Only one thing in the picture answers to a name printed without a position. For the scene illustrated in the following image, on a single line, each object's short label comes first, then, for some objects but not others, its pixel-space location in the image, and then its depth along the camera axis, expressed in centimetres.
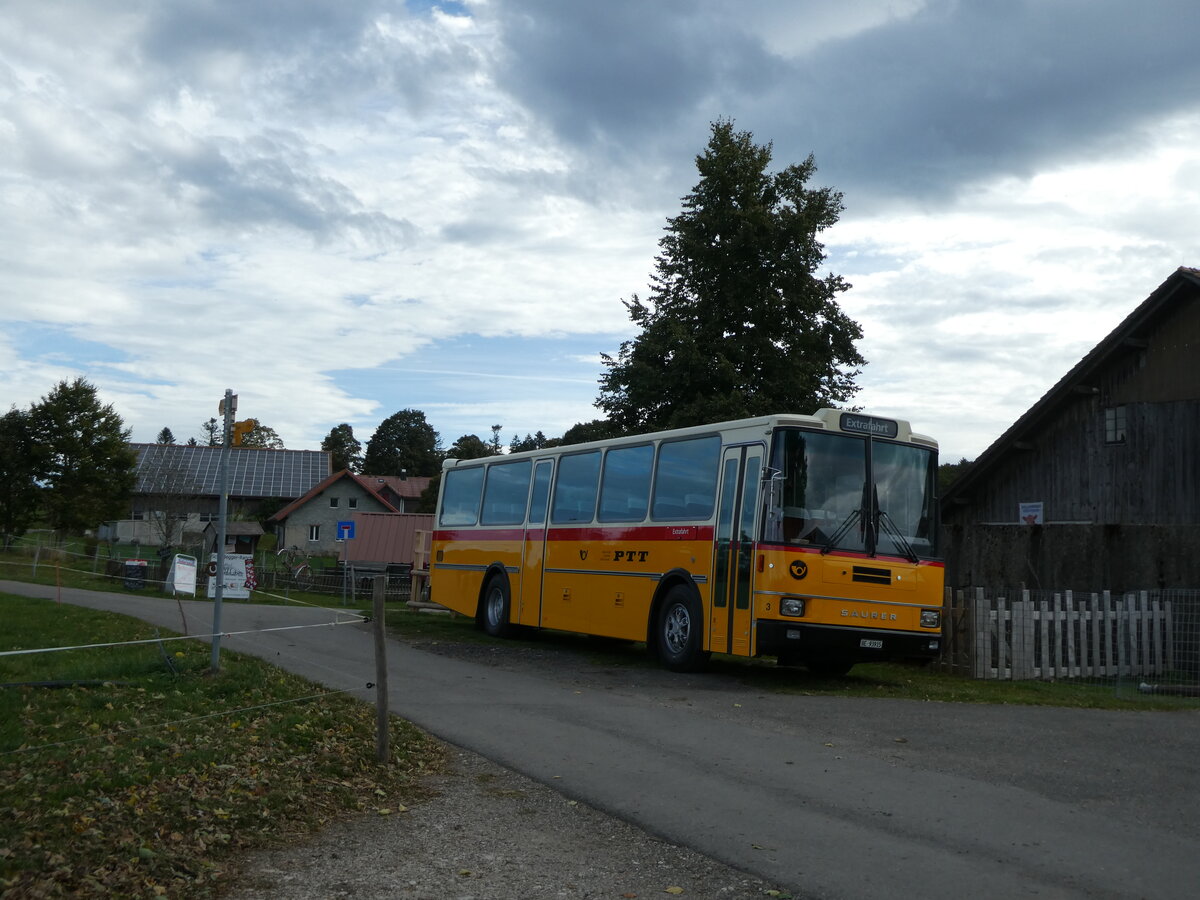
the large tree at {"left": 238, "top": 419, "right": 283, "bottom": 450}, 11974
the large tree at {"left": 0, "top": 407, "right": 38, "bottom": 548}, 6488
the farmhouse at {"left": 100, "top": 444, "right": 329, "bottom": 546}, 7319
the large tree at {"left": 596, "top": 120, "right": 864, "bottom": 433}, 3906
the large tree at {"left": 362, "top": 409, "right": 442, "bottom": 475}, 12794
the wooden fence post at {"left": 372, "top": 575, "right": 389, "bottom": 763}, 846
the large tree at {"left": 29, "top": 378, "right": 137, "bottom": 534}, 6669
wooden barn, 1909
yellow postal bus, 1374
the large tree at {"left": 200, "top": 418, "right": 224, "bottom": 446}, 9211
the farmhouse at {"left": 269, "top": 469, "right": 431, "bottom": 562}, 7994
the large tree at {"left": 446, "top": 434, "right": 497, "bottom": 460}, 11444
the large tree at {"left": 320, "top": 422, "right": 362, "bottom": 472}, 13388
